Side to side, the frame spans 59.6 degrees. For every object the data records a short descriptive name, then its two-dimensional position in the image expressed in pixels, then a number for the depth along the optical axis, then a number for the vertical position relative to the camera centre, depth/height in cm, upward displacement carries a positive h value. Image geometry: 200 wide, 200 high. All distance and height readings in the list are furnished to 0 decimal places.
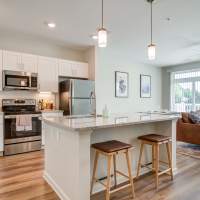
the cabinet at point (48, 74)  434 +68
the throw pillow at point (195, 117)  432 -41
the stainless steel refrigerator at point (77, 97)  432 +10
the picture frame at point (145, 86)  677 +58
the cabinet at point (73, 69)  465 +88
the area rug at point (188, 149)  379 -116
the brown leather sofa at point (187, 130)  417 -74
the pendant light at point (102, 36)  225 +83
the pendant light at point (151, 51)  261 +74
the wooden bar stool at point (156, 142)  239 -59
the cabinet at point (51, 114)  417 -32
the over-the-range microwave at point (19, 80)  387 +47
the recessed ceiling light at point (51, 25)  349 +155
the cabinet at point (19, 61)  390 +91
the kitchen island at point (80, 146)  181 -56
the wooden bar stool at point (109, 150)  193 -56
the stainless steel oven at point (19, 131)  374 -65
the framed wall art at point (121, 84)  587 +56
